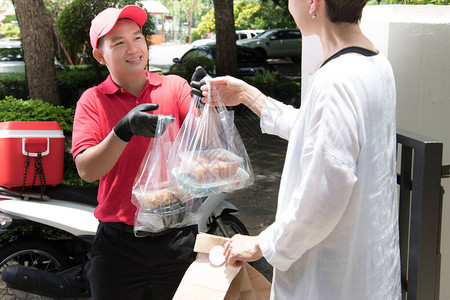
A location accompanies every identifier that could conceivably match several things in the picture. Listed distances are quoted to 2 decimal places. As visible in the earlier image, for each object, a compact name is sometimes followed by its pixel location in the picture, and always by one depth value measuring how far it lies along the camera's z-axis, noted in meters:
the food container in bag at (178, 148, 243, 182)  1.96
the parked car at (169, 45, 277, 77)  13.77
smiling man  2.17
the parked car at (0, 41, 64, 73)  11.95
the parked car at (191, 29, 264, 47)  23.60
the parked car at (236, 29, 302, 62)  21.25
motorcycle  3.19
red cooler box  3.11
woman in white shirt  1.30
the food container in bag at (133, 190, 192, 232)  2.02
